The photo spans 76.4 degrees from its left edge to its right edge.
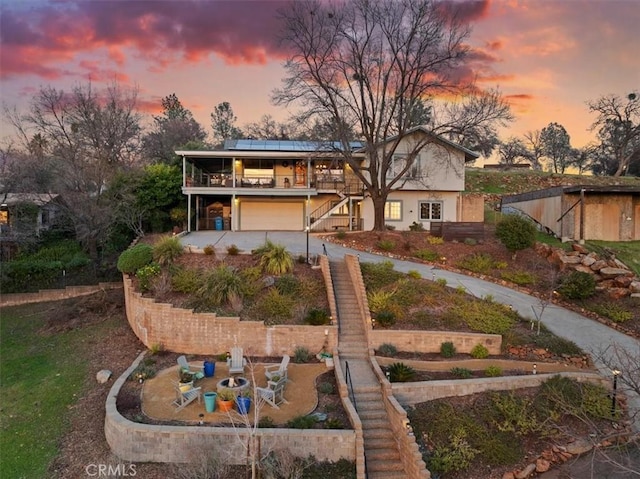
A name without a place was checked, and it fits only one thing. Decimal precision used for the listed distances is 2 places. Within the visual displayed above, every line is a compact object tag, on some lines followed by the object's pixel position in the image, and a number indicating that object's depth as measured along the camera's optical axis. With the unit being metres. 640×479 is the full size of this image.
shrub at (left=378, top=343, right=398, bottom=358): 12.93
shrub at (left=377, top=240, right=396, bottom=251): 21.41
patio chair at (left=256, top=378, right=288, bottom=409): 10.37
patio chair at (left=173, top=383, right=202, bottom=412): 10.41
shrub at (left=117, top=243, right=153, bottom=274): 16.41
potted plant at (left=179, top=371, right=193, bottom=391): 10.55
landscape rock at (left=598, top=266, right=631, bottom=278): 16.11
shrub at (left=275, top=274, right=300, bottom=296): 15.48
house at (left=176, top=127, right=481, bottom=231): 27.28
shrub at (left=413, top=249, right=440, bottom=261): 20.28
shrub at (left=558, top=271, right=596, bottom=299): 15.29
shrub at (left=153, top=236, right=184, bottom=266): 16.84
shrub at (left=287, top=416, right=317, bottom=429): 9.40
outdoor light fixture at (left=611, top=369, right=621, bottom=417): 9.88
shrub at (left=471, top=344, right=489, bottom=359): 12.62
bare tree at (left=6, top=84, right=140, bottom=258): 23.16
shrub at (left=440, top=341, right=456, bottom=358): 12.80
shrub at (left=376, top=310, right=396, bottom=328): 13.83
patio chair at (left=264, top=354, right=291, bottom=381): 11.17
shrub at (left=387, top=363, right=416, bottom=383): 11.24
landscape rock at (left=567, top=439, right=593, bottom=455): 9.33
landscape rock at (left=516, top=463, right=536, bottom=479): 8.66
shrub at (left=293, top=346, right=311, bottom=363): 13.23
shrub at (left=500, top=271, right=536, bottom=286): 17.38
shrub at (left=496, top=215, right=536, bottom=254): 18.56
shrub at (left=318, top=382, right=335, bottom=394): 11.22
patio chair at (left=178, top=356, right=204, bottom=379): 11.67
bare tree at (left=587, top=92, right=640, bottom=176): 43.03
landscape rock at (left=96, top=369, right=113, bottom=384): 12.65
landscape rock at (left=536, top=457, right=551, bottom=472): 8.89
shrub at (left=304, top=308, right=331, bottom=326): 13.77
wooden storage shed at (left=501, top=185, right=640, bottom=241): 21.11
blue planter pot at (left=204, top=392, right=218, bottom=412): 10.24
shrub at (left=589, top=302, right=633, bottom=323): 14.14
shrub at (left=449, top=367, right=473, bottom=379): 11.59
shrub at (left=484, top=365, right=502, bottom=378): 11.55
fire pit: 10.69
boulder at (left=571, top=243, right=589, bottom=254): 18.62
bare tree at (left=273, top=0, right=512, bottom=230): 21.98
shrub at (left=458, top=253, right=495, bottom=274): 18.88
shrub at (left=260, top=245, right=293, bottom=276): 16.56
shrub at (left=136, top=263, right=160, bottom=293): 15.51
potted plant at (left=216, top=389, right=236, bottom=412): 10.29
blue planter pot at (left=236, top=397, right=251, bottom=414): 9.59
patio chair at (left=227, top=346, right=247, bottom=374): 11.93
